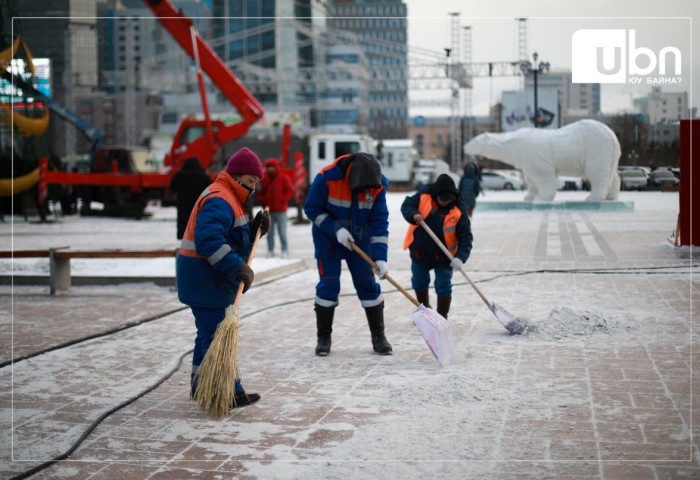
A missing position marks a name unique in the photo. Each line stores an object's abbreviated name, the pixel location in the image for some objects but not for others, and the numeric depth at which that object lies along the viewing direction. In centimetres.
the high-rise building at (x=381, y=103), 5276
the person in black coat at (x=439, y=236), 790
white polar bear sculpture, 2572
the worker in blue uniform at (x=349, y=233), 682
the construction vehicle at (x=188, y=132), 2247
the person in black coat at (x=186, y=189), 1128
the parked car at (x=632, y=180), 1872
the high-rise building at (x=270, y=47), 8256
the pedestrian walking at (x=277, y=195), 1424
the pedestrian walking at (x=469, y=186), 2130
